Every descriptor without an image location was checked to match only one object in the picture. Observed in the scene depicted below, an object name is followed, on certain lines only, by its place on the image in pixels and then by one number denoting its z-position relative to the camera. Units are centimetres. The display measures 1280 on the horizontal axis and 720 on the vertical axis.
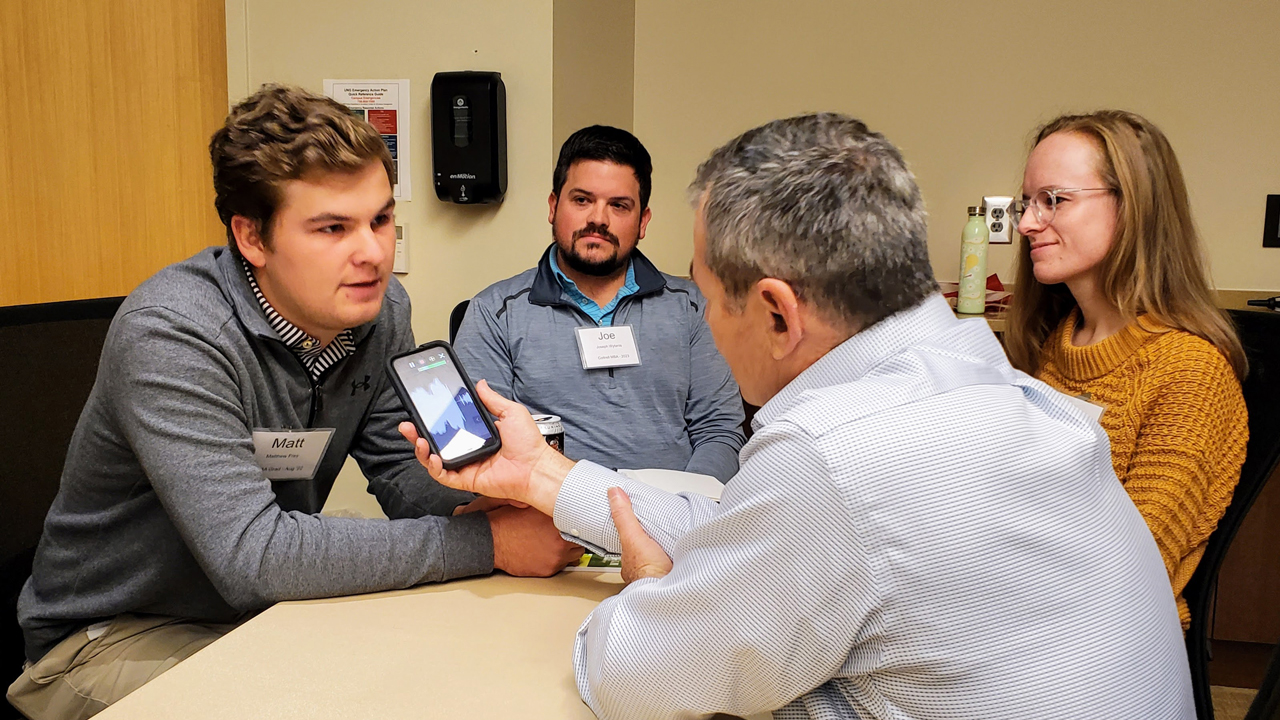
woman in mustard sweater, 144
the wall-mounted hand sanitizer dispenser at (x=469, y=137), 278
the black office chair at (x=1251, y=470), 138
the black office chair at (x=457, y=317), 267
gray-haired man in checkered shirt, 79
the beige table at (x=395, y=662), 96
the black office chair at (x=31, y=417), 147
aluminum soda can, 144
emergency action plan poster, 293
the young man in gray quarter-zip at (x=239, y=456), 123
